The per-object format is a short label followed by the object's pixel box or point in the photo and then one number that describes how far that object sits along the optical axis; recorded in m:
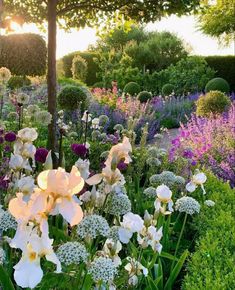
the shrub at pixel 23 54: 18.70
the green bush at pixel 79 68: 25.39
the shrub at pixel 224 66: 25.31
